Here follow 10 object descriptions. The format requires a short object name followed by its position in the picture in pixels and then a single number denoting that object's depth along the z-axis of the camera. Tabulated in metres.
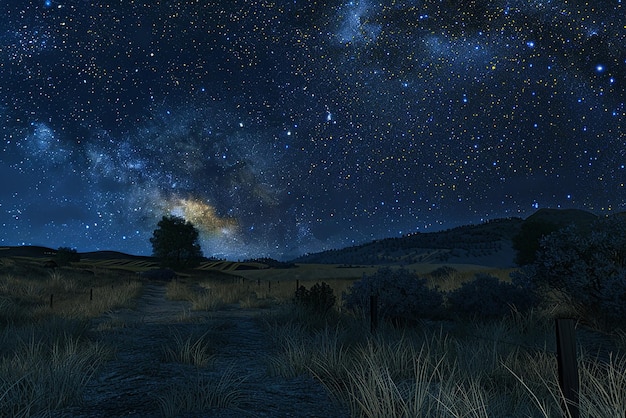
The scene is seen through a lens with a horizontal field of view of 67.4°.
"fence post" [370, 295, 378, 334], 8.86
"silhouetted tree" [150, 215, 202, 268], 50.69
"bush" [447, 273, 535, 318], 10.99
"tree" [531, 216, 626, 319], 9.12
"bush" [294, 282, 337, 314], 12.62
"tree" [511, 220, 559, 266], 35.03
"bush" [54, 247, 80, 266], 57.14
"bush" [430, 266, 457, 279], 33.09
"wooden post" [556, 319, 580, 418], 4.00
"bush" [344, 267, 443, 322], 11.16
